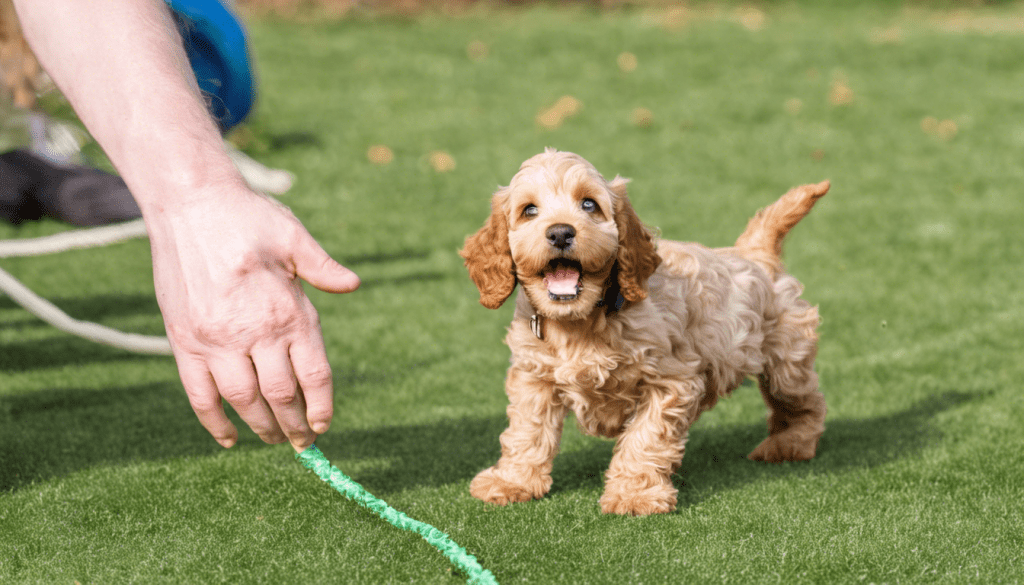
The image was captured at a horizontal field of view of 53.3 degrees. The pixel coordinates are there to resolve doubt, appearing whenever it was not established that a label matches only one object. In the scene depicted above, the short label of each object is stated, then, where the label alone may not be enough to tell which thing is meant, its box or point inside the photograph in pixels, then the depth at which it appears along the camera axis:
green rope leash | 2.92
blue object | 3.60
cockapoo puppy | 3.41
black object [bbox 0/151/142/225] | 8.38
